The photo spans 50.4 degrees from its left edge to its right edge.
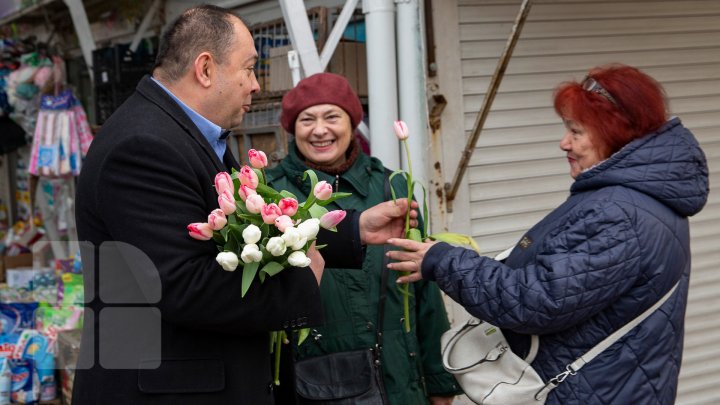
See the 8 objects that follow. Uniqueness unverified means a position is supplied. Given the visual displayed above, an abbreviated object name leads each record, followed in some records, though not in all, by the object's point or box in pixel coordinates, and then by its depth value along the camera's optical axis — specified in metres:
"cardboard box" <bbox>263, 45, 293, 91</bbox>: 4.04
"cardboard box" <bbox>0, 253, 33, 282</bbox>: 6.57
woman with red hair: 2.05
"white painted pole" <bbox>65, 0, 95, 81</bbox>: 5.88
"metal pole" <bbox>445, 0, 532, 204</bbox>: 2.90
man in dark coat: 1.72
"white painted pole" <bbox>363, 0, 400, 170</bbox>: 3.45
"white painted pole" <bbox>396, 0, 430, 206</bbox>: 3.44
